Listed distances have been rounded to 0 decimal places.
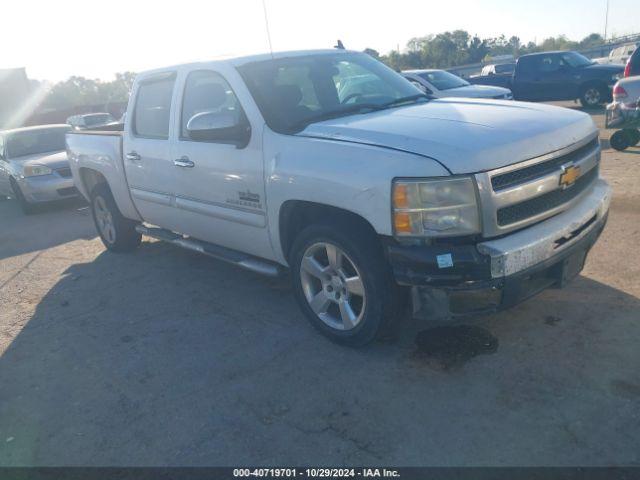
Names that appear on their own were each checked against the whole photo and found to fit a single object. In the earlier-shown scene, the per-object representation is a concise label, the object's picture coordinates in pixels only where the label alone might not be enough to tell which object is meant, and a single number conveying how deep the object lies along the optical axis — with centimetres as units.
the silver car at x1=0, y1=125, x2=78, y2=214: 995
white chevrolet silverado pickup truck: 301
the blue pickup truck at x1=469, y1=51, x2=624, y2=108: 1659
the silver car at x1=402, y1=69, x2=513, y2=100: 1209
